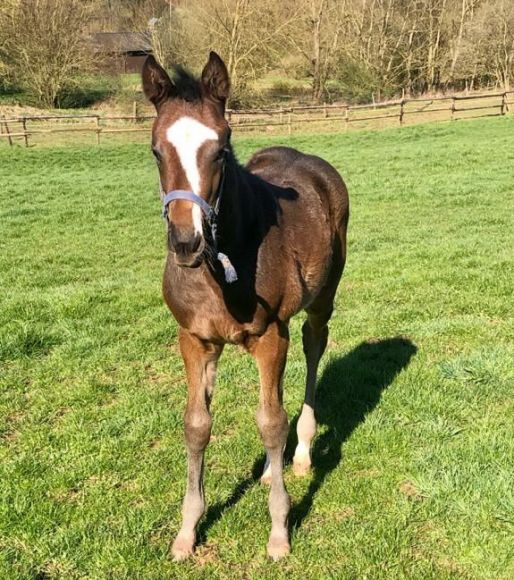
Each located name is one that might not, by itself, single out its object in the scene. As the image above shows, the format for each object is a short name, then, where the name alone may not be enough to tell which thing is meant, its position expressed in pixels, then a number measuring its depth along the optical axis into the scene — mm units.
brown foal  2172
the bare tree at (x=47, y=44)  33125
